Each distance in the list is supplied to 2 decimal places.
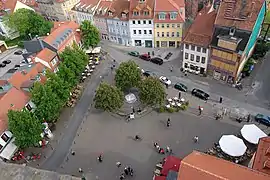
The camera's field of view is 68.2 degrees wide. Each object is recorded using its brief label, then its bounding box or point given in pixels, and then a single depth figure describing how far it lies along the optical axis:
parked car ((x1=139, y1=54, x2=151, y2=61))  48.21
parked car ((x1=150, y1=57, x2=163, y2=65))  46.89
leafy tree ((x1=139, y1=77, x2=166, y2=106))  35.51
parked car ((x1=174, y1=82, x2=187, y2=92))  40.77
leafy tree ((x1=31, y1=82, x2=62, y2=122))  34.66
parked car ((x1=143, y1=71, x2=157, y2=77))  44.33
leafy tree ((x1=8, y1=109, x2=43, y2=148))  31.40
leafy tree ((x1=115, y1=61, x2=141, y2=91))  38.41
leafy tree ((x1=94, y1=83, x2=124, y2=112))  35.46
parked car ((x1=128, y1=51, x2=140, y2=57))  49.75
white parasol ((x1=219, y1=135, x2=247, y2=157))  30.14
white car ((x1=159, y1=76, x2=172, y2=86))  41.93
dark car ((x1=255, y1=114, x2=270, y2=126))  34.21
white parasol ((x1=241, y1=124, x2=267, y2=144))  31.35
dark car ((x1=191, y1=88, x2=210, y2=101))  38.87
